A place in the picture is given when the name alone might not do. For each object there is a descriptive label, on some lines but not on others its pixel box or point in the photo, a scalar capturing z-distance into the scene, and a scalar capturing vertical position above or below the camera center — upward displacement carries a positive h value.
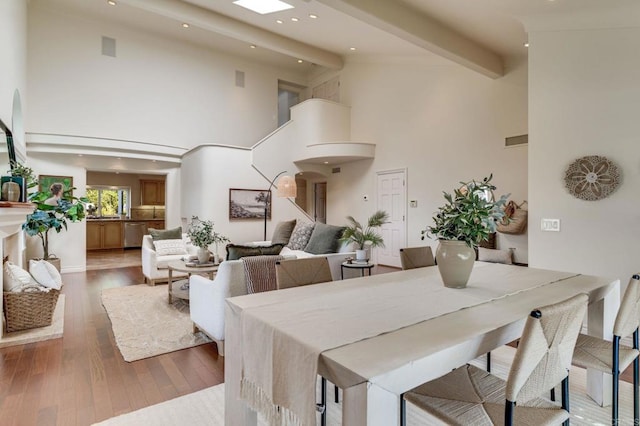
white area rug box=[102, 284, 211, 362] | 3.16 -1.27
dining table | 1.04 -0.46
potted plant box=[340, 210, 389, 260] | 4.46 -0.38
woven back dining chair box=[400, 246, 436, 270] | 2.79 -0.40
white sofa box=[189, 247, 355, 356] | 3.00 -0.78
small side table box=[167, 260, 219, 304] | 4.25 -0.78
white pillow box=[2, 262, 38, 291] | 3.37 -0.70
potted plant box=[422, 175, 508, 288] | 1.92 -0.12
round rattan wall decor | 3.14 +0.31
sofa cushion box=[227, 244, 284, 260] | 3.38 -0.42
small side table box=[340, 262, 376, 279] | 4.23 -0.70
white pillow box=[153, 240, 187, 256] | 5.93 -0.67
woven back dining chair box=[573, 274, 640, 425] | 1.63 -0.73
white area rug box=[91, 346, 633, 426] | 2.03 -1.27
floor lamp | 6.00 +0.38
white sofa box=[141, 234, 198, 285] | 5.60 -0.92
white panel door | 7.37 -0.05
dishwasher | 10.24 -0.73
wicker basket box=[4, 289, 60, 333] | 3.31 -1.00
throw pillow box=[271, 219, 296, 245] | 6.30 -0.42
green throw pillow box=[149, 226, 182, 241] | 6.16 -0.45
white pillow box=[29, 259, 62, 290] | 3.51 -0.67
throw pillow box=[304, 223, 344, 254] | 5.10 -0.46
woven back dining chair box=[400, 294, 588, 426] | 1.15 -0.66
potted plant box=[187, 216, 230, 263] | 4.56 -0.41
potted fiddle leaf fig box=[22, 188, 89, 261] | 4.16 -0.06
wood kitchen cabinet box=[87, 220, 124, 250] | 9.82 -0.75
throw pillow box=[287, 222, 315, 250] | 5.69 -0.45
